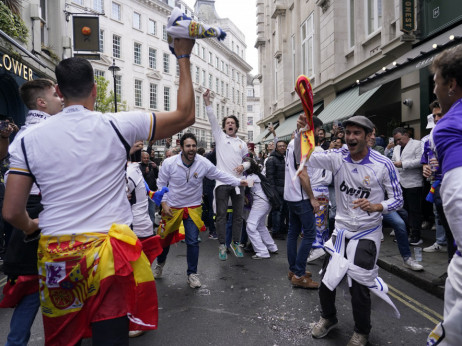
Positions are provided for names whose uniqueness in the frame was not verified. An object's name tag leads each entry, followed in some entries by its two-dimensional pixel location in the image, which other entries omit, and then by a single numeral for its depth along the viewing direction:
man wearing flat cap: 3.18
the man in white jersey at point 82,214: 1.80
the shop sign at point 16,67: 10.39
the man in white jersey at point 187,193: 4.99
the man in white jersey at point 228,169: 6.12
